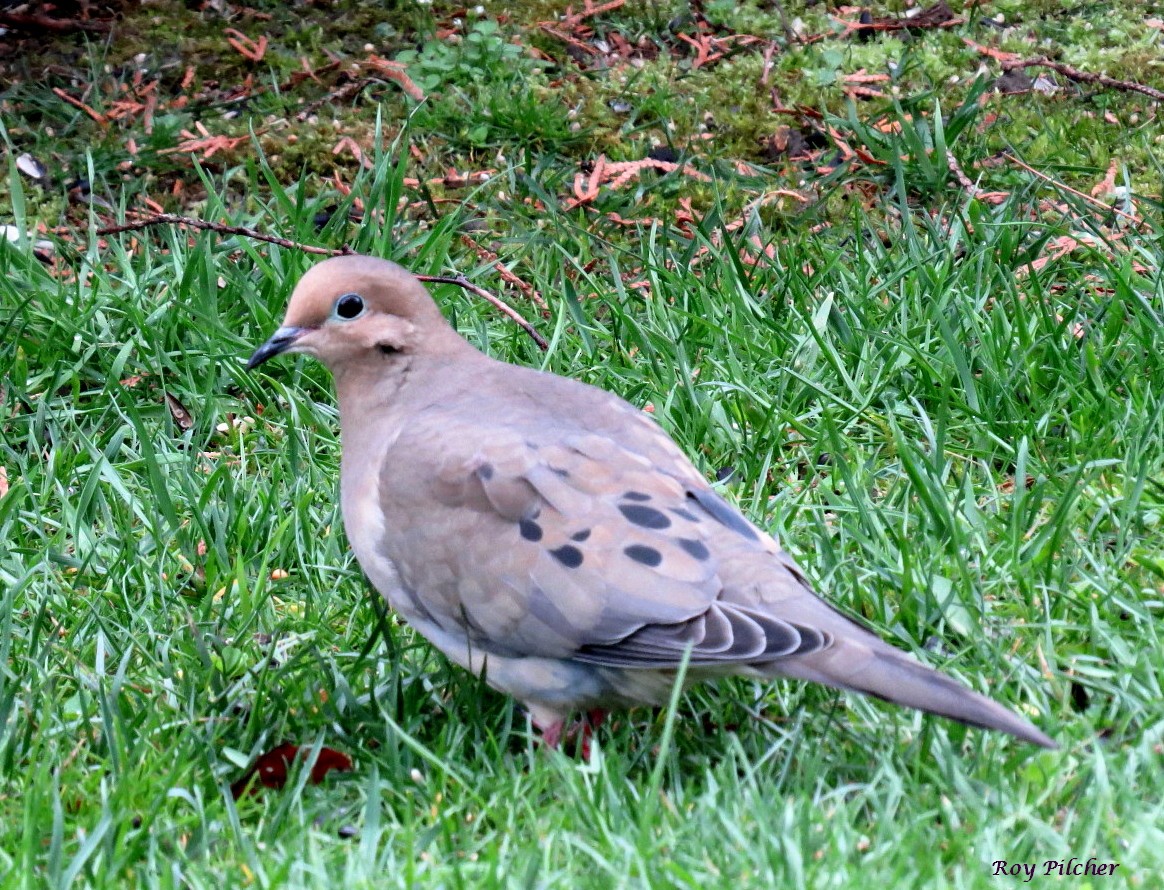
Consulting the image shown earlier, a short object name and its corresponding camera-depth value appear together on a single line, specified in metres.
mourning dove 5.85
